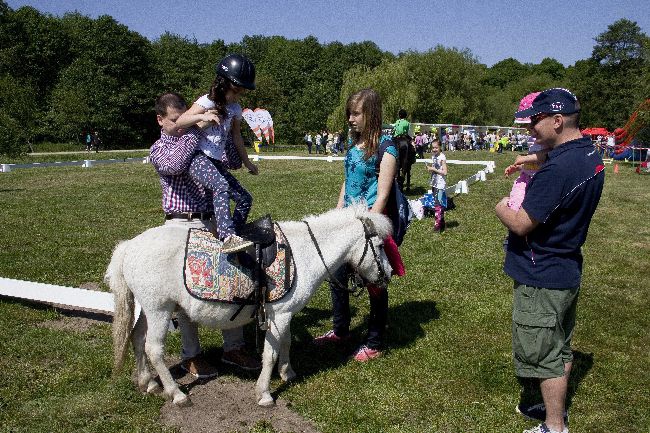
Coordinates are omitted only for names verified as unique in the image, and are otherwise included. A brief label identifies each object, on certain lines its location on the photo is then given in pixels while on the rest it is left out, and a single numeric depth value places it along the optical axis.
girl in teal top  5.04
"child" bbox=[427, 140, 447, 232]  11.83
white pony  4.45
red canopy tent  51.46
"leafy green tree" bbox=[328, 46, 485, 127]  67.62
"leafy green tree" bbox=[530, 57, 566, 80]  126.35
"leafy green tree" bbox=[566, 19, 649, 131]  61.84
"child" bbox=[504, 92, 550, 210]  4.34
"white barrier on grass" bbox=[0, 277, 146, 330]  6.31
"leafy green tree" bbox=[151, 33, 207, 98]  66.06
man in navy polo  3.57
